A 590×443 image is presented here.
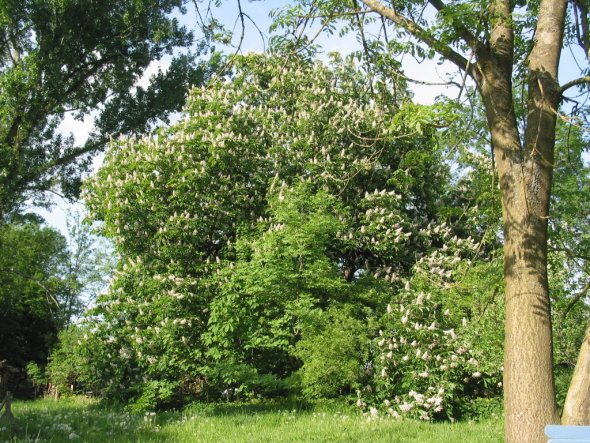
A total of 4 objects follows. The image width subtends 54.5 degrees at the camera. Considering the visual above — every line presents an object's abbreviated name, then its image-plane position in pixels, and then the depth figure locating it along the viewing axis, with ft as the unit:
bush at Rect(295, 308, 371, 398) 34.12
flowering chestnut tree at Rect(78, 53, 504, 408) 37.40
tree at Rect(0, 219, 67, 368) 67.00
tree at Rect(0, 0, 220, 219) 49.65
